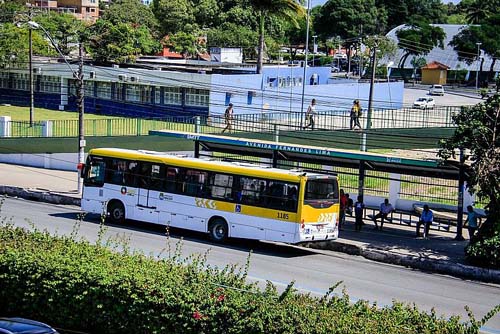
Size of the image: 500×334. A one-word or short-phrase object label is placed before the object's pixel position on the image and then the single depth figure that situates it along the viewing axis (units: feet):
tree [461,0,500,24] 405.18
